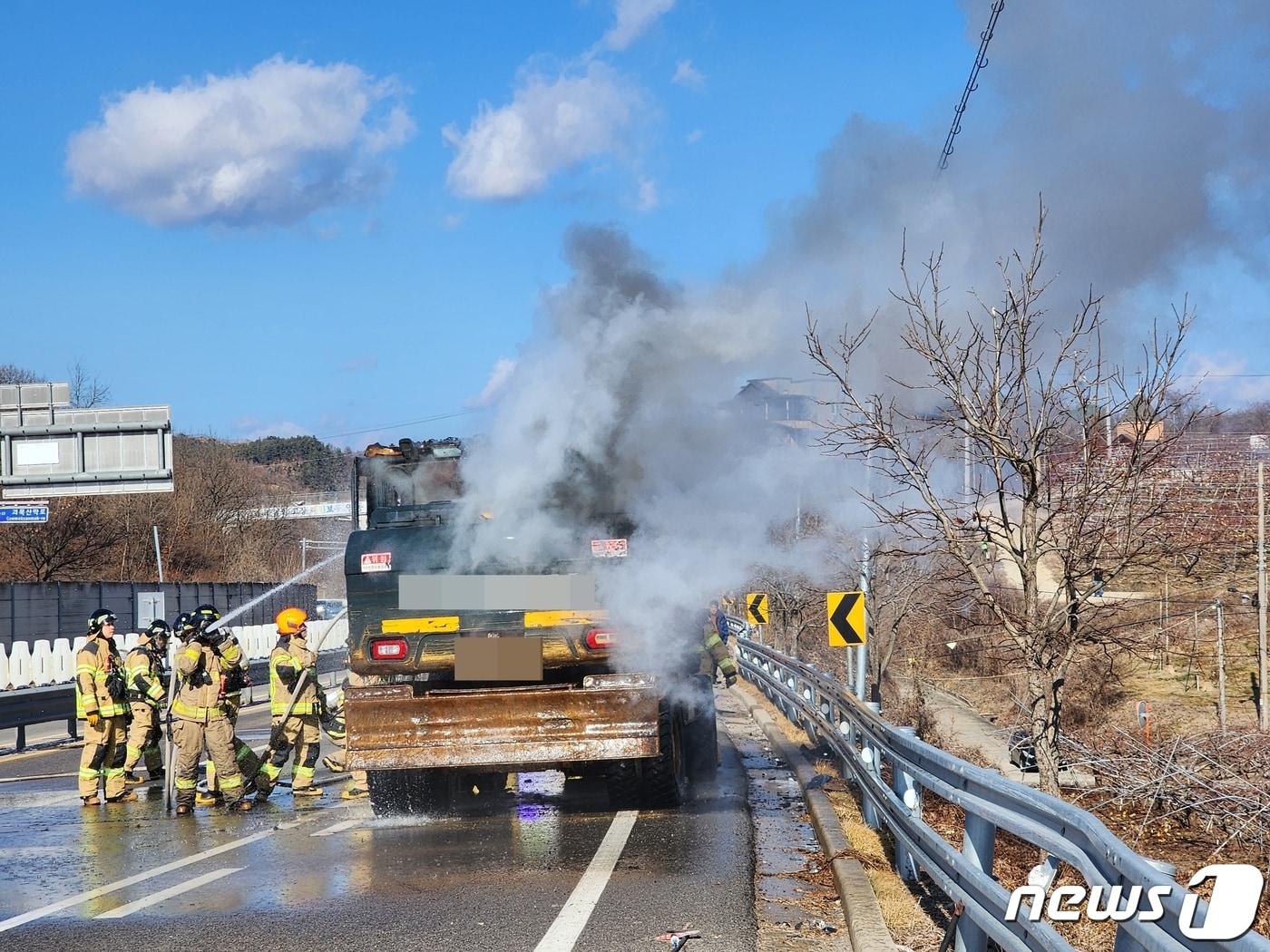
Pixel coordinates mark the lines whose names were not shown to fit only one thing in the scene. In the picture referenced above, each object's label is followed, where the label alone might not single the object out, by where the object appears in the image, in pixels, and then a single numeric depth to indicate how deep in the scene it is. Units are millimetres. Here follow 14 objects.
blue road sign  23281
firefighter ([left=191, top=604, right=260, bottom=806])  11633
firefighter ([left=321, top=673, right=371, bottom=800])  11961
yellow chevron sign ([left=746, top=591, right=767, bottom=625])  20906
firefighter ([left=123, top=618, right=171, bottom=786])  12742
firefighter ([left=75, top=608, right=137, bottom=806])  12281
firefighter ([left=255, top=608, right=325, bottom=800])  12047
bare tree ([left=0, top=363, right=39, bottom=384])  59334
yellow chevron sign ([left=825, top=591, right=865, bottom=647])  14070
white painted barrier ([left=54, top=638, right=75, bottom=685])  23141
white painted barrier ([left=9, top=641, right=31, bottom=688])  22000
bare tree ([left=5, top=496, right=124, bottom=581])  45500
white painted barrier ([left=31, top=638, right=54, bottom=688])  22538
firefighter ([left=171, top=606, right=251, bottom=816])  11320
